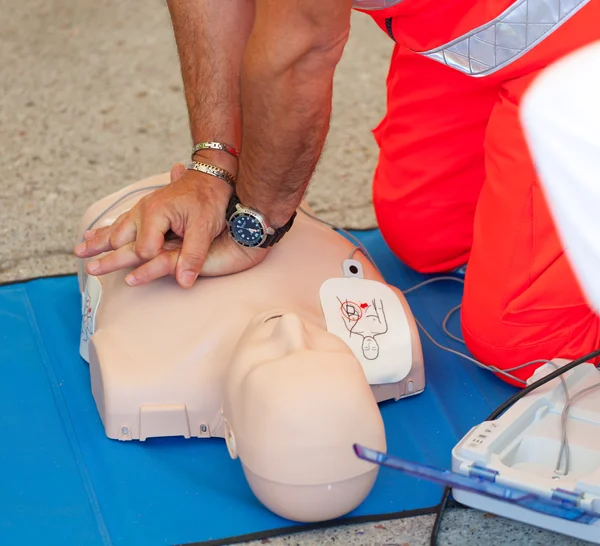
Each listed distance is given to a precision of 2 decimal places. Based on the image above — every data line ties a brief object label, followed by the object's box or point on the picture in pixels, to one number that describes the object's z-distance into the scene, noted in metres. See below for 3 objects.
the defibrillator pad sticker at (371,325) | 2.02
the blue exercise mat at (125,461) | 1.91
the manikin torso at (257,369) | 1.82
